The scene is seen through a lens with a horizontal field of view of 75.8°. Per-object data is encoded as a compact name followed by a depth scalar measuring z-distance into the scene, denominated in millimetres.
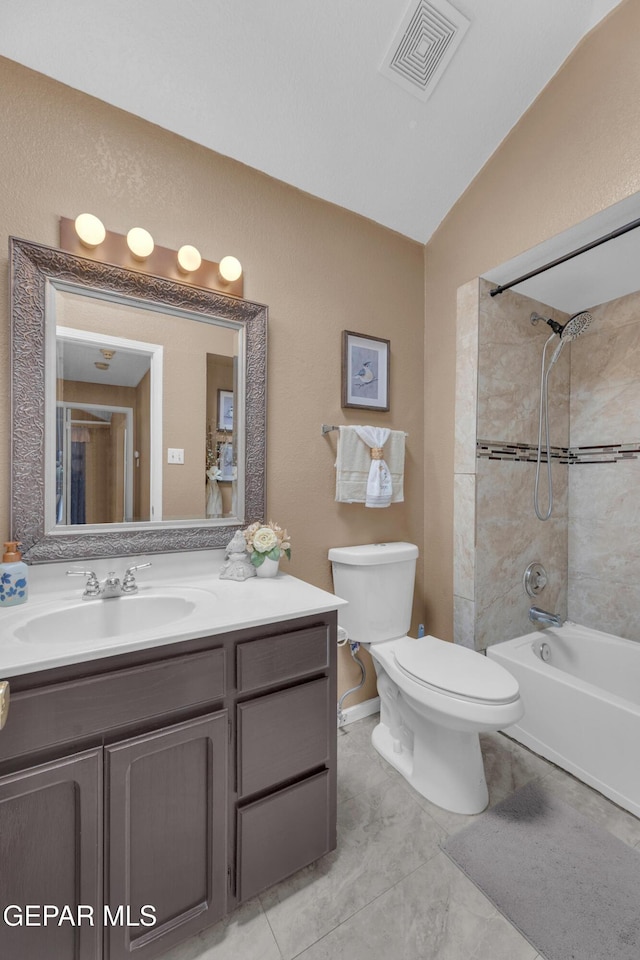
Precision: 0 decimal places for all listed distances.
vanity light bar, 1308
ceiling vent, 1345
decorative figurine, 1461
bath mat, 1066
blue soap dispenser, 1128
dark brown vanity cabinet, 830
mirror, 1262
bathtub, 1494
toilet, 1365
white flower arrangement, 1469
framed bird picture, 1881
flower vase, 1480
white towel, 1841
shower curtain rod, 1421
